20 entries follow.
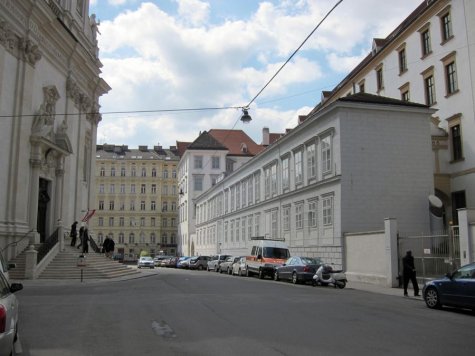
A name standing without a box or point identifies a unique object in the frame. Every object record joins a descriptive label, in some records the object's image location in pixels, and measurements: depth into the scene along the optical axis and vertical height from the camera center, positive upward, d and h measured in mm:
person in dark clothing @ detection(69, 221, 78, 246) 31188 +762
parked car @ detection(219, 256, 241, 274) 39656 -1599
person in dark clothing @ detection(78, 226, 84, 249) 29844 +730
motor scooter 23722 -1539
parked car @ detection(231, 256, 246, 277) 36041 -1617
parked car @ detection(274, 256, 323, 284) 25406 -1247
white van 31516 -696
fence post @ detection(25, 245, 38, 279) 24281 -883
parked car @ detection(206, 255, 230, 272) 45531 -1550
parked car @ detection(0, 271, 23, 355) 6109 -910
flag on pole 33050 +1999
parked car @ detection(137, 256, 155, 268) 54719 -1902
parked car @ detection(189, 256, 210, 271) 52750 -1851
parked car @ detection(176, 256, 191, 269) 55225 -1938
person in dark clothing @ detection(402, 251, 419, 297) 19578 -1027
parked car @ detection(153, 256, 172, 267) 68200 -2001
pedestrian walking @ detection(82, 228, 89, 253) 29539 +229
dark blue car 13922 -1302
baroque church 26344 +7878
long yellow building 102188 +8820
